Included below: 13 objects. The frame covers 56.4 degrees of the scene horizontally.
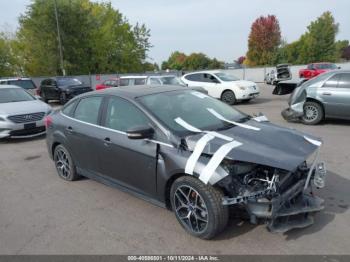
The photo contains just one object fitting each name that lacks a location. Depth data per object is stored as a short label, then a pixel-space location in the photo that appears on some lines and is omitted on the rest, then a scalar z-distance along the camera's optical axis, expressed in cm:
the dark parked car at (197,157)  323
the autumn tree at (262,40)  6366
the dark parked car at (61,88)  1883
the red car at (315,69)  2532
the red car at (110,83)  1786
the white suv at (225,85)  1495
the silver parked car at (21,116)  866
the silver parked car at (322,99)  860
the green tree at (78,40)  3231
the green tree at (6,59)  3555
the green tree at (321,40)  5241
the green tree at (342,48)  5732
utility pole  3006
